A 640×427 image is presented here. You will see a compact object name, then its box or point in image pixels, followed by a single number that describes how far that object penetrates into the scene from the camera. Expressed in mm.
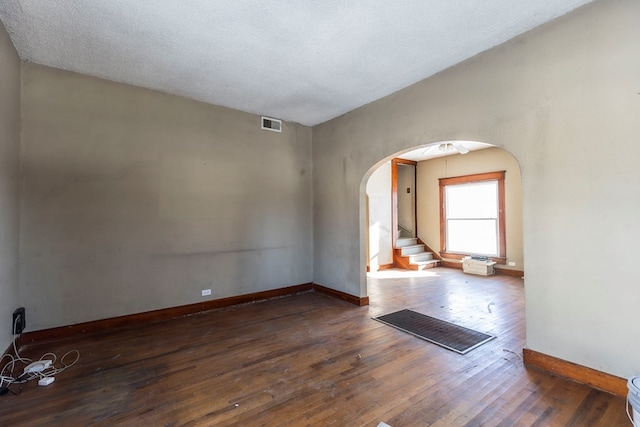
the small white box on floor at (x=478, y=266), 6395
